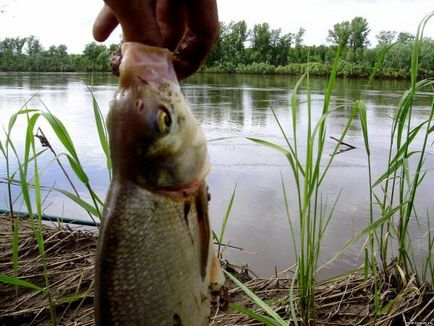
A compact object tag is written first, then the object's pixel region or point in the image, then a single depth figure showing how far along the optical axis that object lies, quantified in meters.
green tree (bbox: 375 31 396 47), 54.60
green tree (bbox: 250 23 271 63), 61.81
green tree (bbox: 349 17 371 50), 52.12
